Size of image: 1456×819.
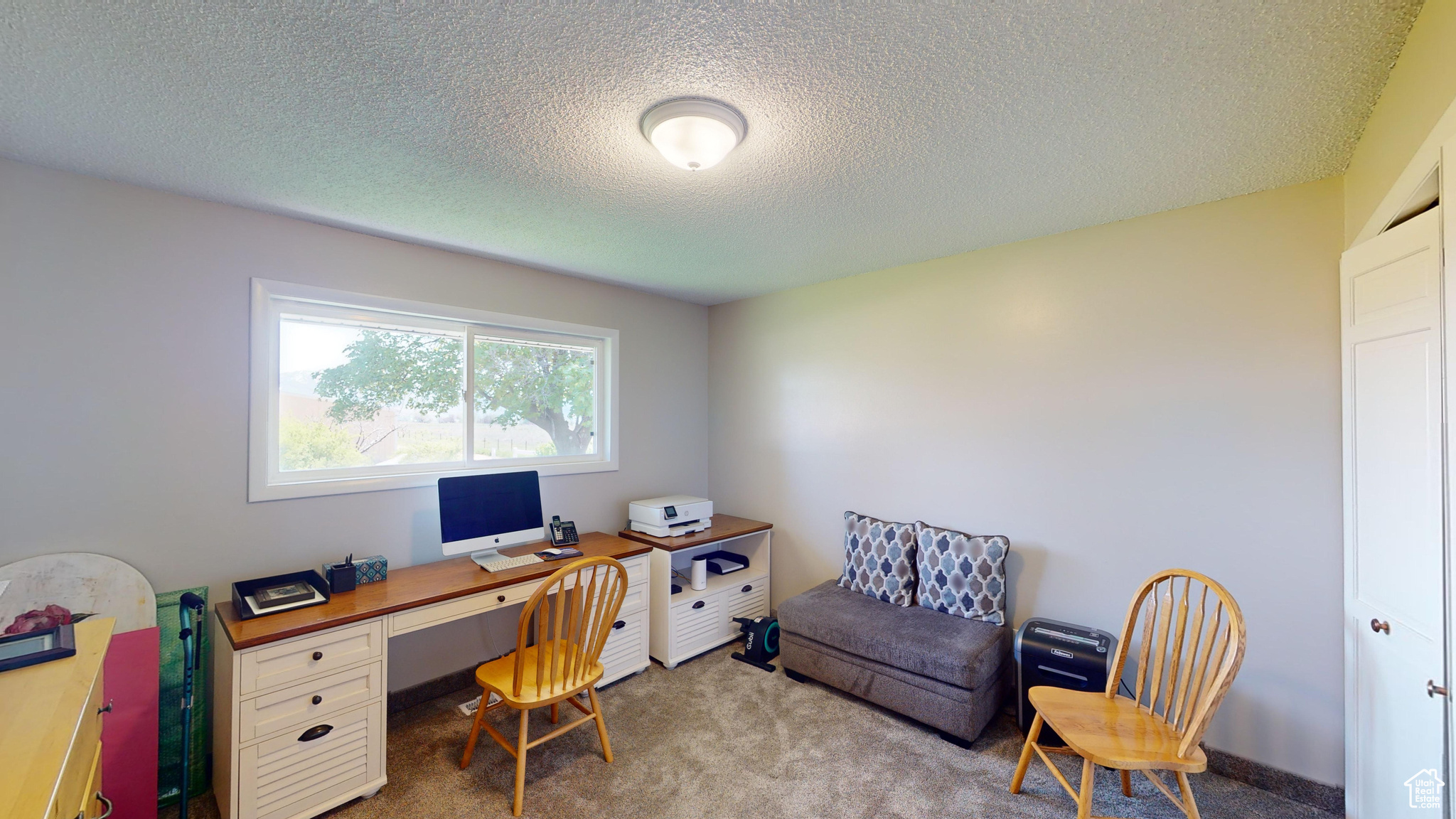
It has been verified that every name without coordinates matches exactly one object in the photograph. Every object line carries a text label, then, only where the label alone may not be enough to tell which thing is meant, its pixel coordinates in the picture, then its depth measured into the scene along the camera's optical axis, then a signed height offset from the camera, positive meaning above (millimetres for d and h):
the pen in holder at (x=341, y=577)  2281 -700
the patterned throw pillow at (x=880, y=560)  3047 -858
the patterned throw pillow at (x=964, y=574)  2748 -848
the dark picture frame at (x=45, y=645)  1312 -599
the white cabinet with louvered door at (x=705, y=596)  3229 -1176
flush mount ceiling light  1554 +851
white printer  3451 -679
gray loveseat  2441 -1203
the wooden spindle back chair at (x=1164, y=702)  1678 -1079
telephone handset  3193 -719
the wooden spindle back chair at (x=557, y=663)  2062 -1056
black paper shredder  2287 -1068
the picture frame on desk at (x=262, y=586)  2031 -733
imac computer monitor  2713 -532
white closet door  1359 -286
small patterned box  2445 -718
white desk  1854 -1051
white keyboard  2703 -780
